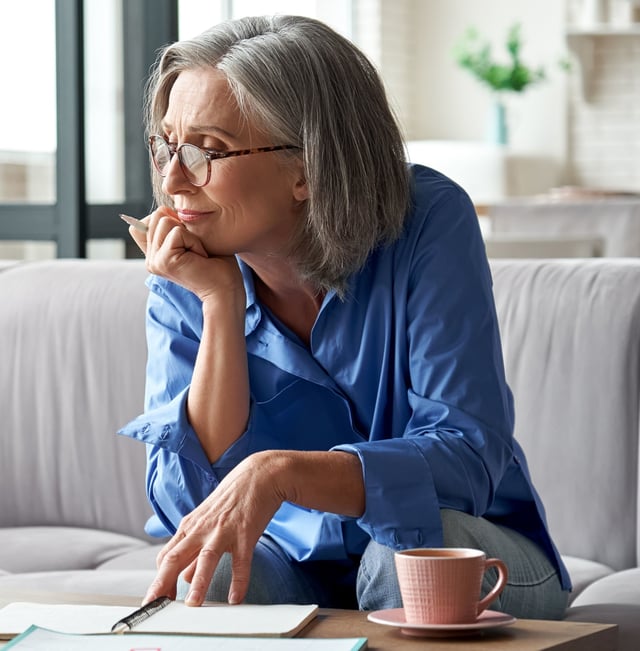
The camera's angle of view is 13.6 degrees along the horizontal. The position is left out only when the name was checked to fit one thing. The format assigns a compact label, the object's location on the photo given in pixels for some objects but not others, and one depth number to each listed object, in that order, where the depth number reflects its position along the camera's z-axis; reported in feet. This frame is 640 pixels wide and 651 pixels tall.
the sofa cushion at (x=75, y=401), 14.58
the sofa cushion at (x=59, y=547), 13.66
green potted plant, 39.56
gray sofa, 13.17
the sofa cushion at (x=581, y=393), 13.19
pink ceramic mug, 9.98
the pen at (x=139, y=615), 10.15
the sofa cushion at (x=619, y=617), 11.47
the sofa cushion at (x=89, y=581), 12.63
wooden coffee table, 9.94
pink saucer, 9.99
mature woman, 11.24
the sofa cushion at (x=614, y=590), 12.04
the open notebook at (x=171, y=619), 10.11
